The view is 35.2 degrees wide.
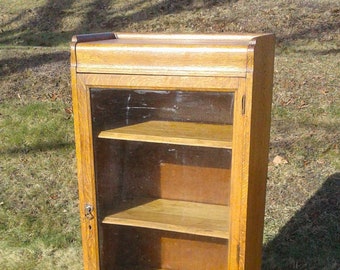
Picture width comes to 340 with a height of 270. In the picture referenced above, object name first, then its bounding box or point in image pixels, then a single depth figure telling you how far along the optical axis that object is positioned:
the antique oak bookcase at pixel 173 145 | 2.03
